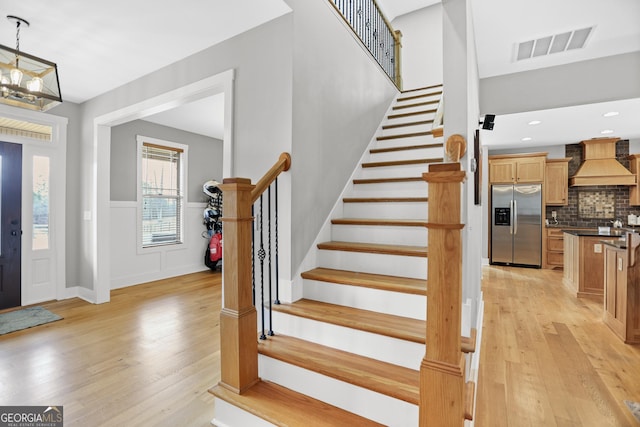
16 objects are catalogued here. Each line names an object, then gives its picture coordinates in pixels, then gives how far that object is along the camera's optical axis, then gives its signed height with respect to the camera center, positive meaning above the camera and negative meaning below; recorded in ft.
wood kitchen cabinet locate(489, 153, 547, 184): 21.18 +3.14
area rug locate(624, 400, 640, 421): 6.40 -4.14
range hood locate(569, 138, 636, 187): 19.99 +2.97
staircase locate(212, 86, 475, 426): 5.20 -2.36
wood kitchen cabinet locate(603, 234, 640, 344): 9.78 -2.65
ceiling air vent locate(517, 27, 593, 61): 10.46 +5.99
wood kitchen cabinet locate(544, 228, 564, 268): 20.84 -2.43
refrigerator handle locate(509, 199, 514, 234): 21.67 -0.04
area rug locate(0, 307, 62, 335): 10.61 -3.84
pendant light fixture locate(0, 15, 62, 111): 6.73 +3.00
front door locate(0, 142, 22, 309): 12.22 -0.38
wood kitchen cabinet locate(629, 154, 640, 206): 19.79 +1.97
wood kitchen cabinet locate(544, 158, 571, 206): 21.38 +2.12
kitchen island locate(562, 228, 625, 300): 14.57 -2.37
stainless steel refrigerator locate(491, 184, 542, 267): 21.11 -0.77
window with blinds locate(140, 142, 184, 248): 17.07 +1.11
